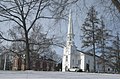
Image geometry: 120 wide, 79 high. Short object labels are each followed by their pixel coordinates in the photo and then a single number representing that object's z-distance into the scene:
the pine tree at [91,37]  44.97
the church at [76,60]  82.34
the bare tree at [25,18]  23.03
